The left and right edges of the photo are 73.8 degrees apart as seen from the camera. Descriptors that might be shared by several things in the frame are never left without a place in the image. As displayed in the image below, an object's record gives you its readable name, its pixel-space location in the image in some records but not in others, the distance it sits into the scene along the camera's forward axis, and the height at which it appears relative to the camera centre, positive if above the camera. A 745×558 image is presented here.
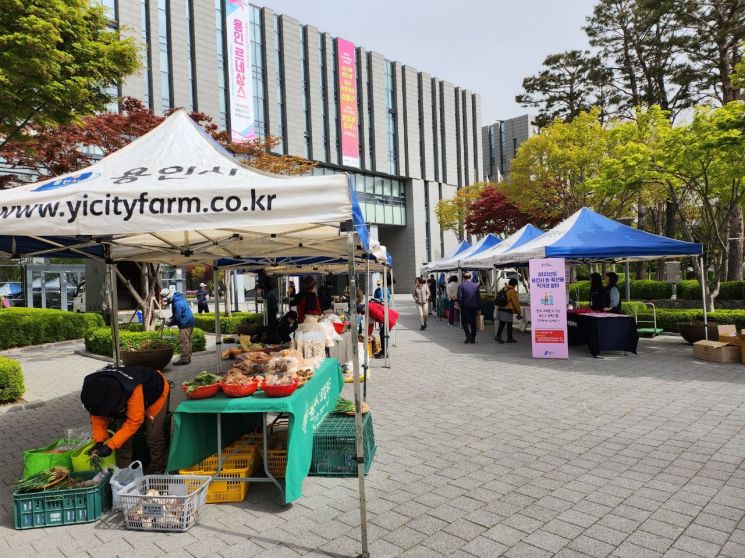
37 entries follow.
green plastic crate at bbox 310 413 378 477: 4.68 -1.58
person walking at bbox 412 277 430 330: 18.45 -0.72
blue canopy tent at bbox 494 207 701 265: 10.41 +0.65
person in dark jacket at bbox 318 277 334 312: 19.56 -0.36
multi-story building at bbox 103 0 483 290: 32.59 +14.99
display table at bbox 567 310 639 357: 10.84 -1.32
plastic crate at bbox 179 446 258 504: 4.21 -1.57
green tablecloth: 4.03 -1.21
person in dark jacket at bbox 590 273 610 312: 12.27 -0.52
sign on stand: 10.80 -0.68
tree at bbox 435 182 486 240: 40.84 +6.18
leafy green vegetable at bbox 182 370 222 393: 4.49 -0.84
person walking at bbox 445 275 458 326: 20.02 -0.67
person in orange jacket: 4.00 -0.95
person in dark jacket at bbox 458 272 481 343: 13.60 -0.70
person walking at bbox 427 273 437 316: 27.21 -0.54
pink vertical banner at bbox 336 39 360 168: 42.22 +15.57
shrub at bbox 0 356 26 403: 7.74 -1.30
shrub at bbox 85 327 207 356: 12.12 -1.13
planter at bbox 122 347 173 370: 8.95 -1.17
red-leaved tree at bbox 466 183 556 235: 30.97 +4.07
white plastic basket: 3.71 -1.63
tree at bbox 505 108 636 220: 21.00 +4.84
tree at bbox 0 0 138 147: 8.23 +4.25
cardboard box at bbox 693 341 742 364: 9.66 -1.63
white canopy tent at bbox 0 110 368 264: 3.62 +0.71
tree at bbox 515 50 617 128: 24.72 +9.94
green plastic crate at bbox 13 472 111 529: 3.77 -1.61
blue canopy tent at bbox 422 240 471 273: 22.83 +0.84
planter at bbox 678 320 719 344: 11.31 -1.43
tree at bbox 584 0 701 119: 20.31 +10.01
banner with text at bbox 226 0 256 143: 35.09 +15.65
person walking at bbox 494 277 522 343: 13.45 -0.79
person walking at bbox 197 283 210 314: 24.17 -0.34
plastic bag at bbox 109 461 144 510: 3.95 -1.51
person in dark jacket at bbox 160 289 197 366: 10.88 -0.63
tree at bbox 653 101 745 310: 10.39 +2.70
